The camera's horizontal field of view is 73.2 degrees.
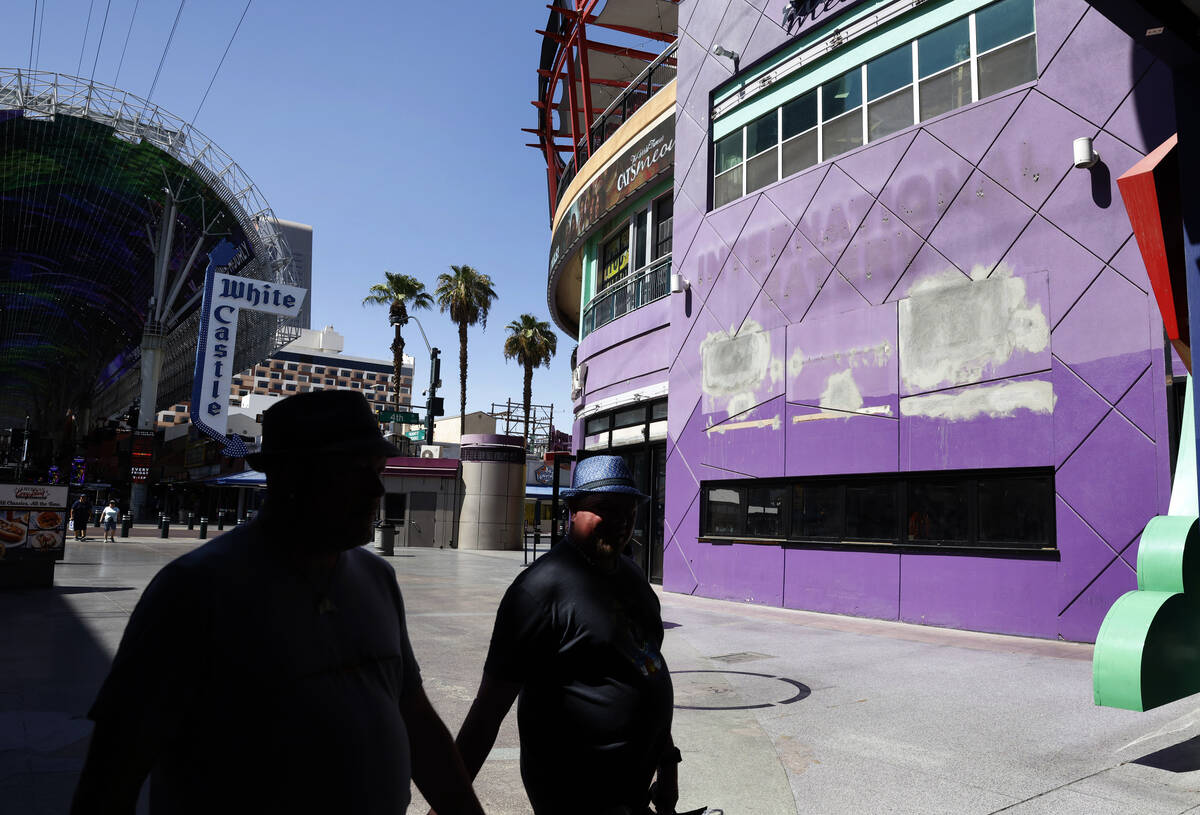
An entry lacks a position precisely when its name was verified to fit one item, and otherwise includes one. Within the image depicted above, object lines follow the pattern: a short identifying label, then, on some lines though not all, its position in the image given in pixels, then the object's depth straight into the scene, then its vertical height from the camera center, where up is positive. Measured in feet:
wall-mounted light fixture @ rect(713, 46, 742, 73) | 54.19 +30.22
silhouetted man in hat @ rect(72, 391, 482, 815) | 5.06 -1.18
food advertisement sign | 44.24 -2.24
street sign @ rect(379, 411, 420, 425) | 119.75 +11.47
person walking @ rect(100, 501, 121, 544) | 97.17 -4.39
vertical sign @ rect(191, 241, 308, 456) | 132.57 +24.30
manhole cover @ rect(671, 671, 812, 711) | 23.02 -5.62
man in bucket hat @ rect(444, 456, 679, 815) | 8.65 -2.13
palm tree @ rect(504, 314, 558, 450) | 179.73 +34.07
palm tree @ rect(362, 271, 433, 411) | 157.38 +38.76
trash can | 90.84 -5.07
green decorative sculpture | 17.13 -2.38
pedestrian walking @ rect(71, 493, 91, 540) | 98.89 -4.47
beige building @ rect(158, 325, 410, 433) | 501.56 +79.14
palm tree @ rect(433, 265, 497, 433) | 160.15 +39.08
